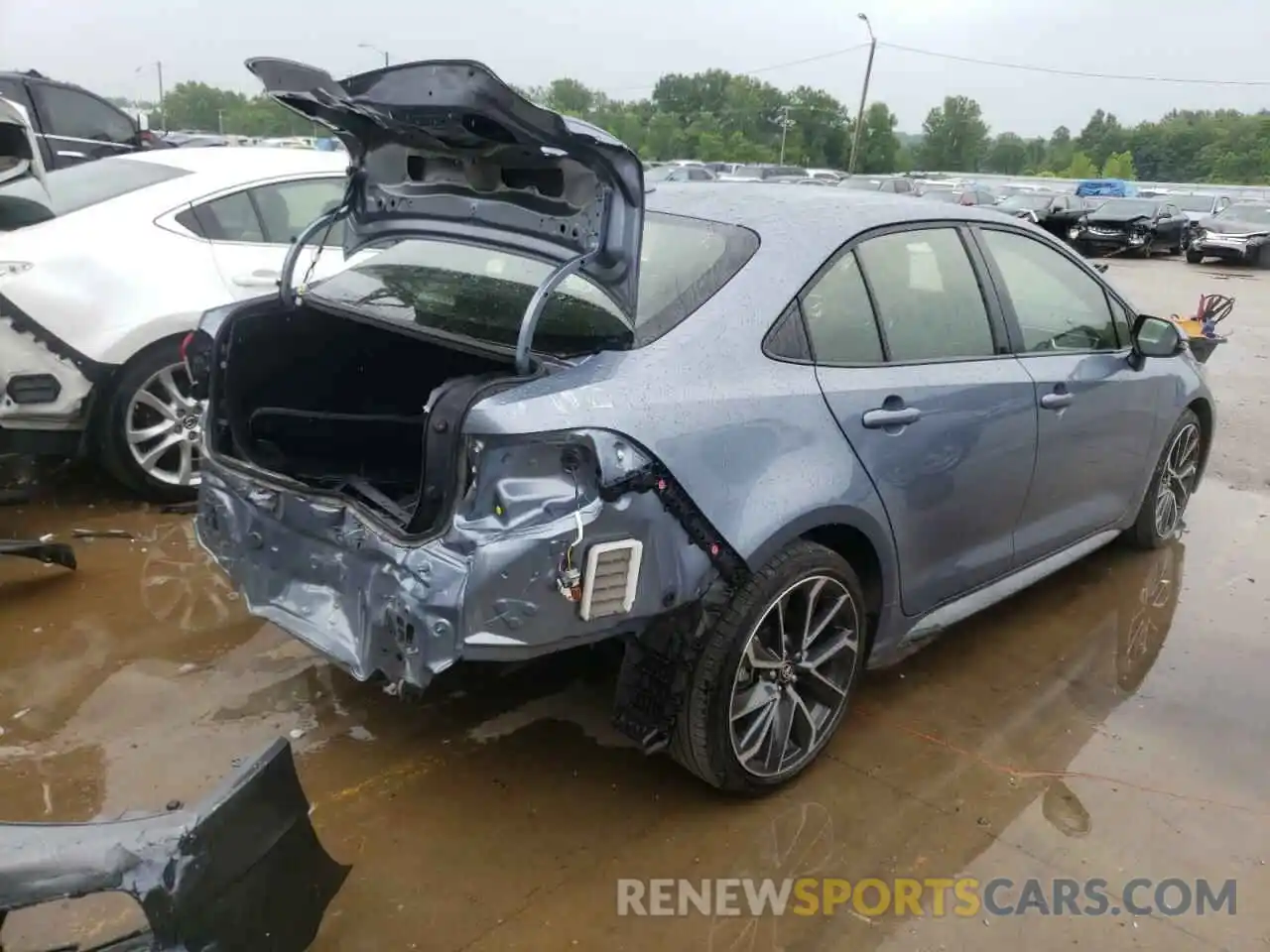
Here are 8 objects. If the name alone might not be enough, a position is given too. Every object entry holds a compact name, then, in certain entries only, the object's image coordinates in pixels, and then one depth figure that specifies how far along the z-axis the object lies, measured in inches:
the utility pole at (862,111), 1812.3
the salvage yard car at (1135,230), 949.2
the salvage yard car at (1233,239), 872.9
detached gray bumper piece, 74.1
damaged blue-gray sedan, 93.8
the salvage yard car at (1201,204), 1103.5
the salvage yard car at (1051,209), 1031.0
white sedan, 176.7
